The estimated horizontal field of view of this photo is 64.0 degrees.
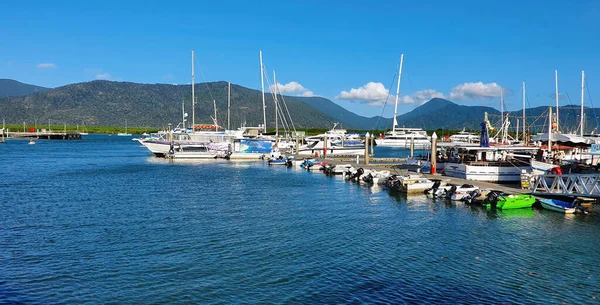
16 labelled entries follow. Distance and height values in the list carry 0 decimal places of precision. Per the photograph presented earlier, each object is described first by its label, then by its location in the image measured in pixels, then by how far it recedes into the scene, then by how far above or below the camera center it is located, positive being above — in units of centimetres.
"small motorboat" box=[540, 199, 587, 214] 3223 -486
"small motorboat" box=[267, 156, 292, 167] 7524 -403
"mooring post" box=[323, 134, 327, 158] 8819 -219
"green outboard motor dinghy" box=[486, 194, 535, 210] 3416 -479
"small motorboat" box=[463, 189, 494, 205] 3631 -469
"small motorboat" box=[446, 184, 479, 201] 3800 -450
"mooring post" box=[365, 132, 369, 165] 6885 -247
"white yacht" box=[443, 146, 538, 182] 4522 -281
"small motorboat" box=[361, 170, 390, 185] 5034 -435
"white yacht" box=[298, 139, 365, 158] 9212 -270
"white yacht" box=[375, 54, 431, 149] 14661 -121
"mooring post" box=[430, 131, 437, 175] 5100 -166
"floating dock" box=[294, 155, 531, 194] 3961 -411
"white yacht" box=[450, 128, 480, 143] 11890 -81
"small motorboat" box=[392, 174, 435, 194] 4275 -436
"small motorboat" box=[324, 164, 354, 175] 6066 -419
